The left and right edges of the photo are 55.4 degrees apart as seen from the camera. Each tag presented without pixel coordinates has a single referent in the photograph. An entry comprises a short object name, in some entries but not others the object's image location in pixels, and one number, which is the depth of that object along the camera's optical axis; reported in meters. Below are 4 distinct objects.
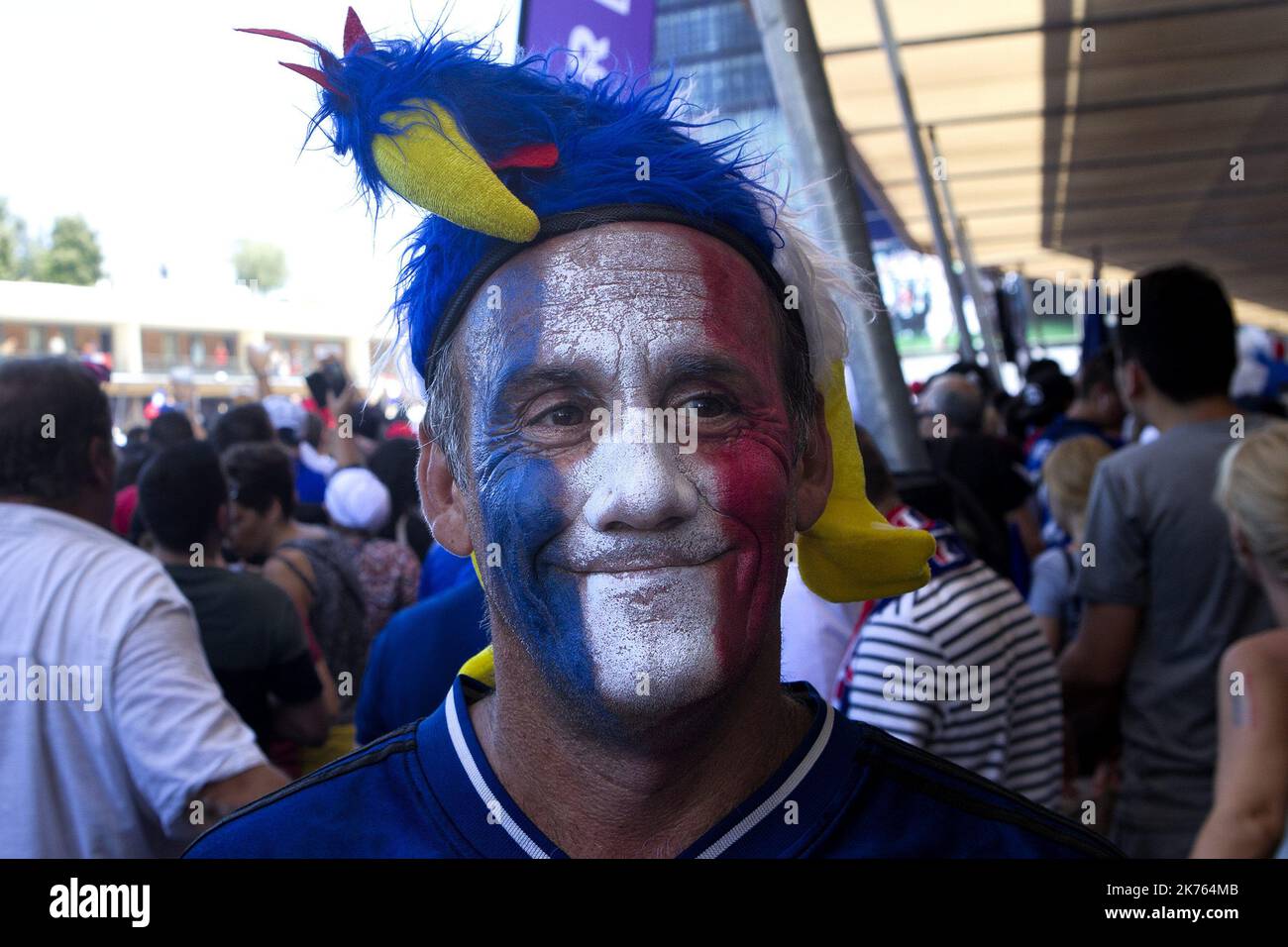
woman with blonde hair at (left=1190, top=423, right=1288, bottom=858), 1.84
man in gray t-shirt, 2.88
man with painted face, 1.10
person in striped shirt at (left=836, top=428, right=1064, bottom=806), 2.24
